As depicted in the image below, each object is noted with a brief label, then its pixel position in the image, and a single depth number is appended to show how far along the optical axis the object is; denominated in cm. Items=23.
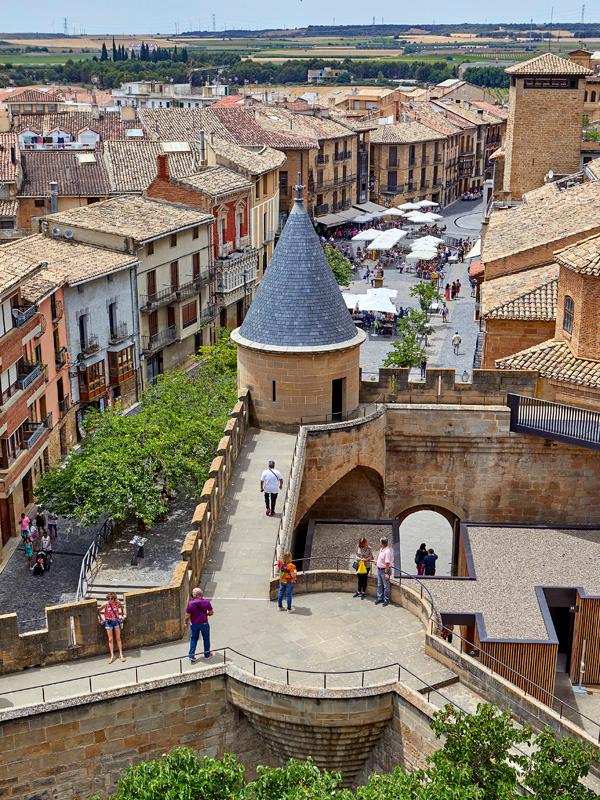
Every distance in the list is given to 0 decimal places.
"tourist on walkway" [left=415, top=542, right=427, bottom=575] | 3250
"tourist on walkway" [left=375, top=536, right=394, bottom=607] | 2139
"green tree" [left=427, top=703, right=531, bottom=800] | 1499
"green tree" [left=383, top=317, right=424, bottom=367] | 4966
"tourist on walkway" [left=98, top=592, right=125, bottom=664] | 1894
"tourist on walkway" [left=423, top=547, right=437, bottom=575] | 3238
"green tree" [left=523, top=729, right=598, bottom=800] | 1515
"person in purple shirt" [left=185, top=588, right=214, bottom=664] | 1888
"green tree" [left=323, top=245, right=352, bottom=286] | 7406
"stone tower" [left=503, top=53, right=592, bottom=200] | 6425
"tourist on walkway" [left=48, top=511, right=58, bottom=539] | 3872
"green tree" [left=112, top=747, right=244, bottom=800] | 1474
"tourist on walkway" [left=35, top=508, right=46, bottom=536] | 3885
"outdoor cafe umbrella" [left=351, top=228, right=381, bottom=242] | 8925
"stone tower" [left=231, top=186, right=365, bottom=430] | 2873
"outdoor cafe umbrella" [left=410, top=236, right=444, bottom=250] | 8594
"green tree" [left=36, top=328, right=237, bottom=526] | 3422
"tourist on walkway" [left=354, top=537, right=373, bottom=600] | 2150
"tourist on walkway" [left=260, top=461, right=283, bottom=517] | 2486
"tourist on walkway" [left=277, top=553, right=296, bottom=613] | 2070
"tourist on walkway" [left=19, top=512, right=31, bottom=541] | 3772
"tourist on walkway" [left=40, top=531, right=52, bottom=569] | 3650
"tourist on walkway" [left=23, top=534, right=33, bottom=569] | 3662
